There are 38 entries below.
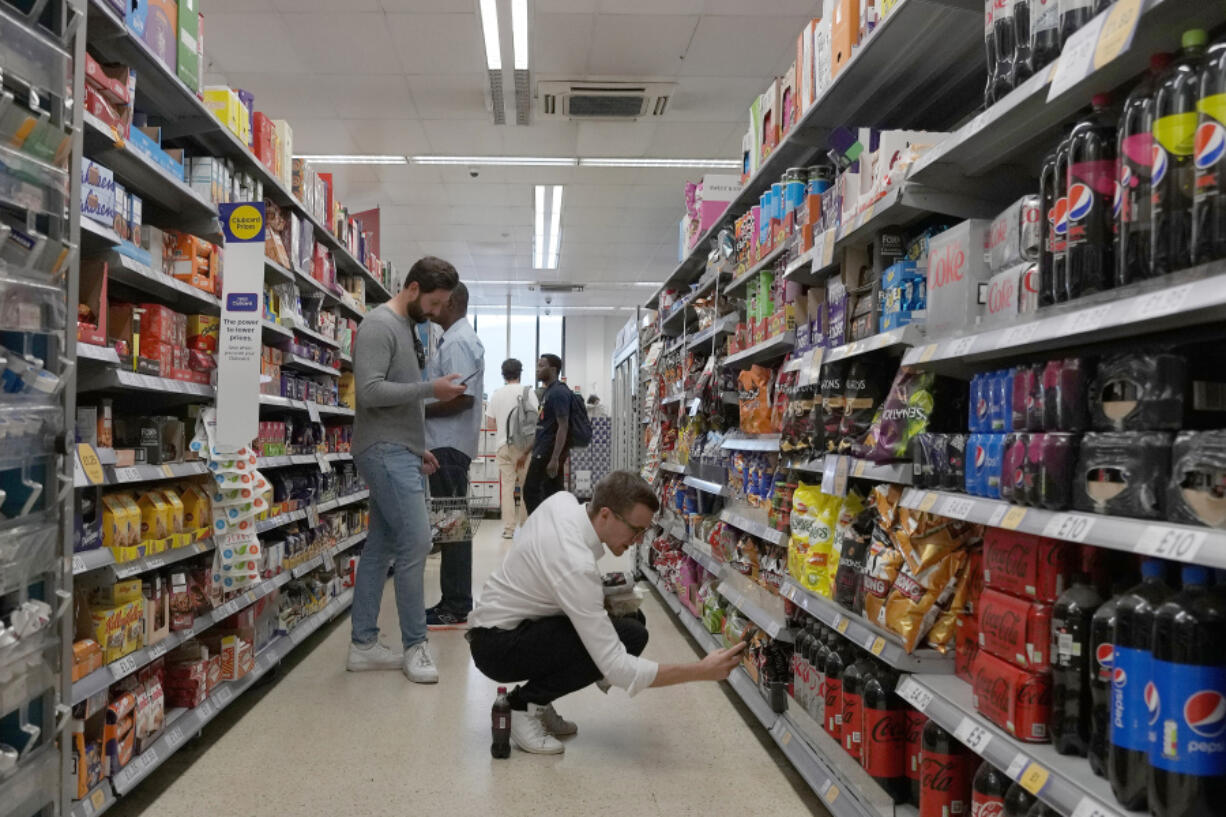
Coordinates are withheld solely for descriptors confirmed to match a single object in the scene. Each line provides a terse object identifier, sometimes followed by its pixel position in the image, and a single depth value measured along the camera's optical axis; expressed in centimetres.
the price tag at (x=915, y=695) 188
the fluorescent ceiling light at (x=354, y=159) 868
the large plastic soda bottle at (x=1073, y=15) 155
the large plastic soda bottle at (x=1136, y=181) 131
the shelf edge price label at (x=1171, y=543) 112
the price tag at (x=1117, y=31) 125
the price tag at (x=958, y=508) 174
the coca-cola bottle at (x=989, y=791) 165
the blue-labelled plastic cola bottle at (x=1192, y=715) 116
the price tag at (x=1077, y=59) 134
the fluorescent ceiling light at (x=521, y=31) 559
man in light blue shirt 486
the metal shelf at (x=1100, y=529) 111
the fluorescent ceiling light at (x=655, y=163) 877
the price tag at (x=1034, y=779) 144
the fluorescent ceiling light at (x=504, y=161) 870
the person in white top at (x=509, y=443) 862
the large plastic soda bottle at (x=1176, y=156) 123
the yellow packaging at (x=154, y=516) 271
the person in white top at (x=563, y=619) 260
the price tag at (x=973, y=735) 164
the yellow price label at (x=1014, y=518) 155
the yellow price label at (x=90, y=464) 220
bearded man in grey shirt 378
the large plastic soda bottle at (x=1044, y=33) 160
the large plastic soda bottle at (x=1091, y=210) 143
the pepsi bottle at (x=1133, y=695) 123
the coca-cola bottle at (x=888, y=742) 212
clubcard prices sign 307
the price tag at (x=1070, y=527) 137
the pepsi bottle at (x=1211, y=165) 116
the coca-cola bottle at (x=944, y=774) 185
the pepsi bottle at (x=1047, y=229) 155
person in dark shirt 708
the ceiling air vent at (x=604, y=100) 696
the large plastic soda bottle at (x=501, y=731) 290
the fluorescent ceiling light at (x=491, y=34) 563
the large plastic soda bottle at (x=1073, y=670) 151
